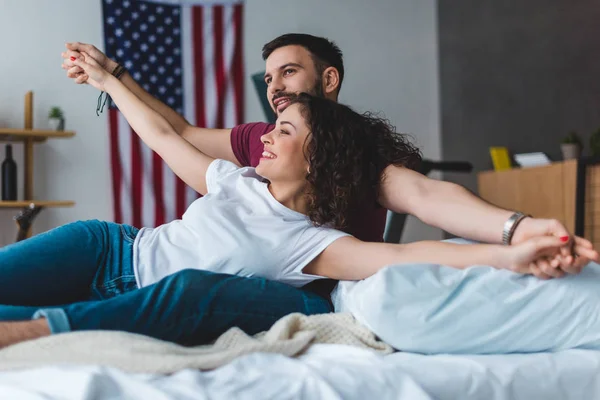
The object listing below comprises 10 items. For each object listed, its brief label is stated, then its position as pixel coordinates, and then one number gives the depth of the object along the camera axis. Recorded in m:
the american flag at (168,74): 4.54
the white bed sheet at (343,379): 0.92
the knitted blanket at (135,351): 0.99
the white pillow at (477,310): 1.21
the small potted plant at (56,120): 4.27
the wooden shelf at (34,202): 4.04
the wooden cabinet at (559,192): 4.12
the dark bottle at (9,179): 4.11
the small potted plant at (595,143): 4.20
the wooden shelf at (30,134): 4.08
